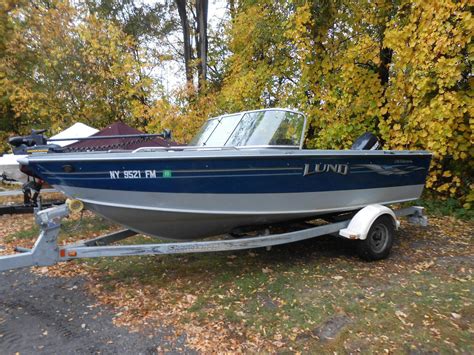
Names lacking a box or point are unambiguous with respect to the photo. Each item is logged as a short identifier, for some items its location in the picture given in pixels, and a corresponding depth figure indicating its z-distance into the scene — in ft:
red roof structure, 25.79
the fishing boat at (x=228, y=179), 11.11
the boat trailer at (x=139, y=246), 10.42
